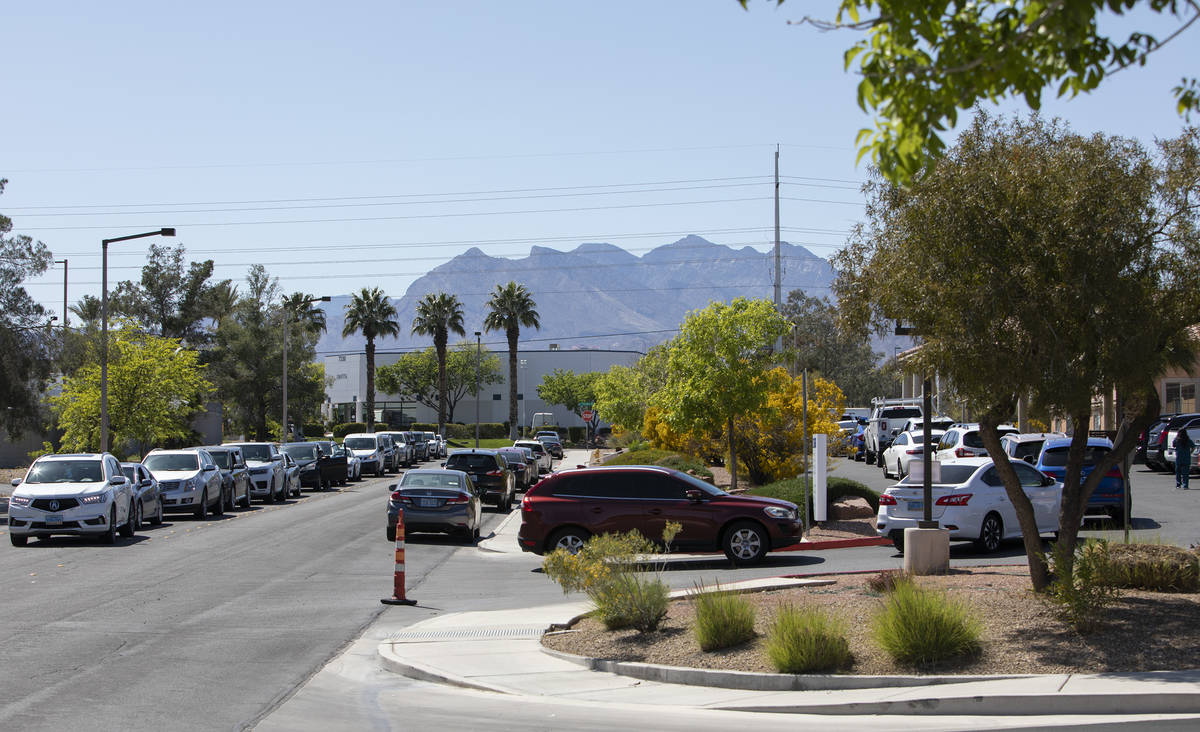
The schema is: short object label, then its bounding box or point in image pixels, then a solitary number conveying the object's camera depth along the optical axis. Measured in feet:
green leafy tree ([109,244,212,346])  282.97
